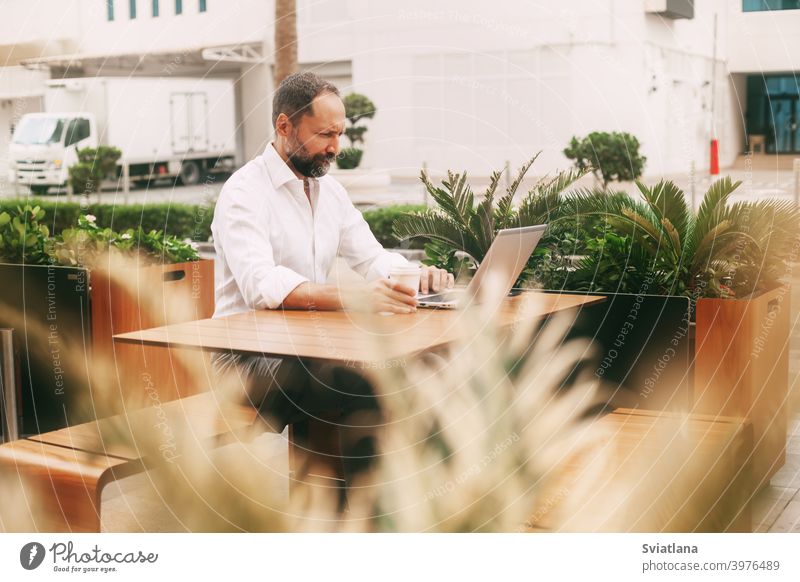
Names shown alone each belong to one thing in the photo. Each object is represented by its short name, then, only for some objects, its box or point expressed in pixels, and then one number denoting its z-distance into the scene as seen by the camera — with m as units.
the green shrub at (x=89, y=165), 19.03
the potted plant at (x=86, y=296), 4.11
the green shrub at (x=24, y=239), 4.36
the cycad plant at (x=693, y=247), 3.67
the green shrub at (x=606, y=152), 12.63
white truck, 20.86
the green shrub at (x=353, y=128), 12.26
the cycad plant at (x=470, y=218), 4.45
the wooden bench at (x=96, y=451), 2.79
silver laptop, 2.89
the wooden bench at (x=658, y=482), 2.85
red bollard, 17.14
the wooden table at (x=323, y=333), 2.56
